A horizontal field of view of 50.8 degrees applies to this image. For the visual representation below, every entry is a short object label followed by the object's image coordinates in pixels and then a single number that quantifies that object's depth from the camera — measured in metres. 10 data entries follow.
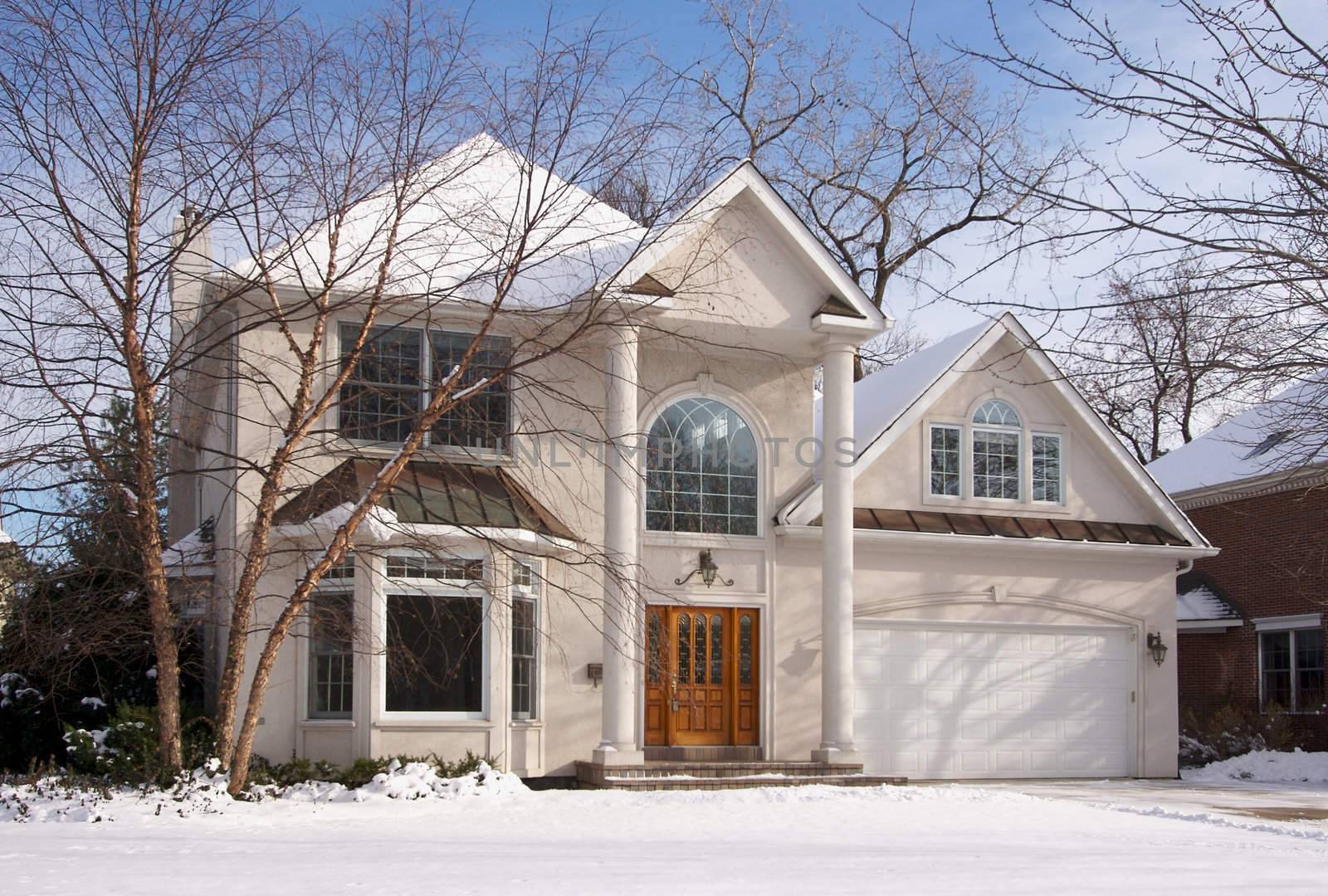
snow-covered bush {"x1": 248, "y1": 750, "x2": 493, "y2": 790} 13.62
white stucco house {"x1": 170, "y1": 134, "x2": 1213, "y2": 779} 14.90
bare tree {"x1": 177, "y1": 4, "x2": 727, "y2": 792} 12.66
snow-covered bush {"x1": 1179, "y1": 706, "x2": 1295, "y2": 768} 20.69
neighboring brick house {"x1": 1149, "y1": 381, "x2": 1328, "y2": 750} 22.12
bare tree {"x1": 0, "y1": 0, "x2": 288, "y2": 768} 11.90
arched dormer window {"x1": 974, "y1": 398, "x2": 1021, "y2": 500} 19.17
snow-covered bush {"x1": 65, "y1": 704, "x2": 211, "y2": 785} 12.91
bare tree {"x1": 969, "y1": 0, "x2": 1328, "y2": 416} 6.02
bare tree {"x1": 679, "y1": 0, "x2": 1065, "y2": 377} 28.16
